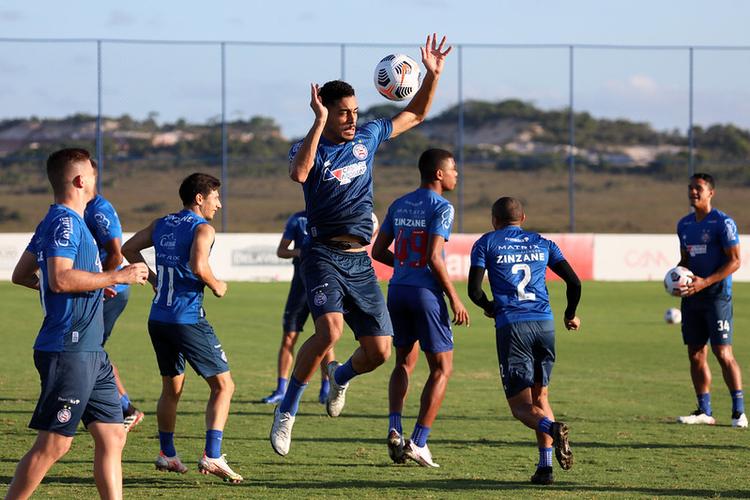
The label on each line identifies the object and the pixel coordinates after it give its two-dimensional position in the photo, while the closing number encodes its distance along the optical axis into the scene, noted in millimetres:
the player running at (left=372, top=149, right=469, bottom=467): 17453
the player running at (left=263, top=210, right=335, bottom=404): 24219
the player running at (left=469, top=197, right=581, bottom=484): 16328
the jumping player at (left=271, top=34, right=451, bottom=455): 16094
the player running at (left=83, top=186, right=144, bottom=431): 16344
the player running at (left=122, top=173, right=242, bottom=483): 15789
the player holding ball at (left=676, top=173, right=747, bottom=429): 22094
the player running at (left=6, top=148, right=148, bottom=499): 11898
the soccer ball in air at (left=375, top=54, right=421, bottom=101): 17828
